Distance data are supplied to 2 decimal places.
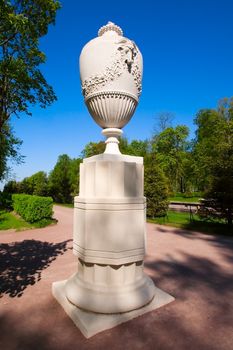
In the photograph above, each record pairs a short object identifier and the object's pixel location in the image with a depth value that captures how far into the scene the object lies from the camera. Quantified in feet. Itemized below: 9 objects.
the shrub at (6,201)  68.44
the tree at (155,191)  52.06
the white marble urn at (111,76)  12.18
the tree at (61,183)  112.27
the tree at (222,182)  35.65
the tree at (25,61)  31.92
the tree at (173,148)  129.08
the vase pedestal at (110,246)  11.51
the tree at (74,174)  93.42
